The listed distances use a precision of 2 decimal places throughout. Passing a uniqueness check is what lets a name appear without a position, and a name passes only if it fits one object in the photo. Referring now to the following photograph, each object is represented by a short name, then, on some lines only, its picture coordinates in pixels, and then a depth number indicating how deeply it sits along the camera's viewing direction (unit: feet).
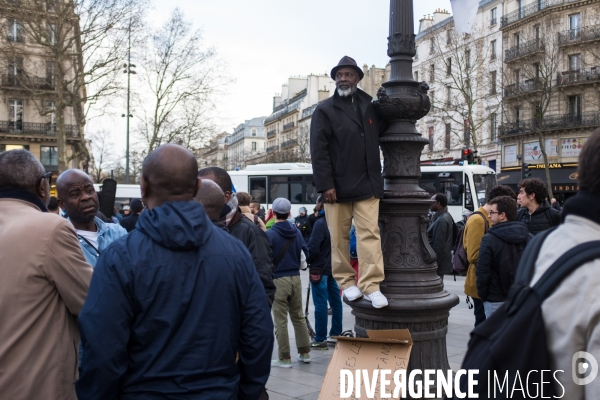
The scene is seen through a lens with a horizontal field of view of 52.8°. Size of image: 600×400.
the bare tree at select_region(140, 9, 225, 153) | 123.13
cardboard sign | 13.92
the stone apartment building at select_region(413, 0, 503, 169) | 163.43
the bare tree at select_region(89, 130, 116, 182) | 205.62
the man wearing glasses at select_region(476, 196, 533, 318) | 18.63
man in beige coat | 8.63
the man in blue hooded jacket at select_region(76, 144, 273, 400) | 7.25
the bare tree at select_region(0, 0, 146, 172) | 98.89
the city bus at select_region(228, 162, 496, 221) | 75.25
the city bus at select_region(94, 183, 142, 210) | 90.94
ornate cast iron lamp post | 15.52
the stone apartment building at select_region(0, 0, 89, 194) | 165.27
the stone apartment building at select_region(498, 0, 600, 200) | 139.13
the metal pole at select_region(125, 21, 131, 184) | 103.16
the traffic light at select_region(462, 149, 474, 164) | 75.20
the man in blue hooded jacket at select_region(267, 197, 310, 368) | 22.74
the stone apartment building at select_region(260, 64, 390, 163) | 247.70
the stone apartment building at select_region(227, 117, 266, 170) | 415.64
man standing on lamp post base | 15.21
